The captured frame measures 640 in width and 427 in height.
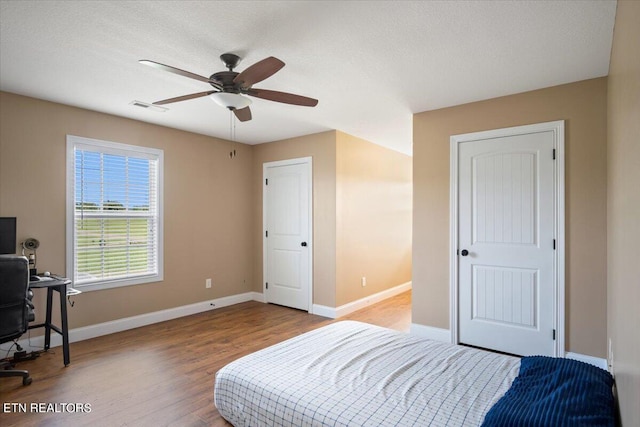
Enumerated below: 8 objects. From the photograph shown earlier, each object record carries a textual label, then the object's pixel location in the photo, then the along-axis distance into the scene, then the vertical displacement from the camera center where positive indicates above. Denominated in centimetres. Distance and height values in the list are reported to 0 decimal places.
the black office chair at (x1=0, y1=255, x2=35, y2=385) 250 -64
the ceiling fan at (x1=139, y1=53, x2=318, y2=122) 203 +88
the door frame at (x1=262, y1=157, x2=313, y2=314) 481 +0
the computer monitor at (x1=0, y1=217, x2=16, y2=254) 299 -17
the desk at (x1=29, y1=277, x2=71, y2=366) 290 -72
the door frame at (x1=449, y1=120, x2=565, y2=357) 300 -1
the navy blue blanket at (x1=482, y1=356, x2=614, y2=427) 130 -77
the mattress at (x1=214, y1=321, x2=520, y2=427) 157 -89
